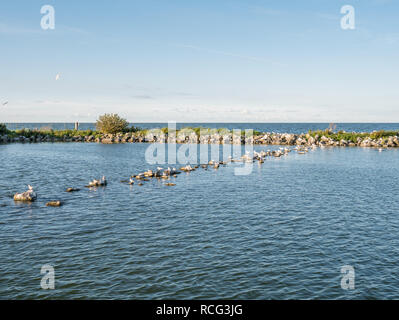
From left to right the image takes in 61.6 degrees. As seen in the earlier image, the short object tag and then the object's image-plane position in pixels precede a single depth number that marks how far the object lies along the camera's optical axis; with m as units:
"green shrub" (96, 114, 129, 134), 107.38
